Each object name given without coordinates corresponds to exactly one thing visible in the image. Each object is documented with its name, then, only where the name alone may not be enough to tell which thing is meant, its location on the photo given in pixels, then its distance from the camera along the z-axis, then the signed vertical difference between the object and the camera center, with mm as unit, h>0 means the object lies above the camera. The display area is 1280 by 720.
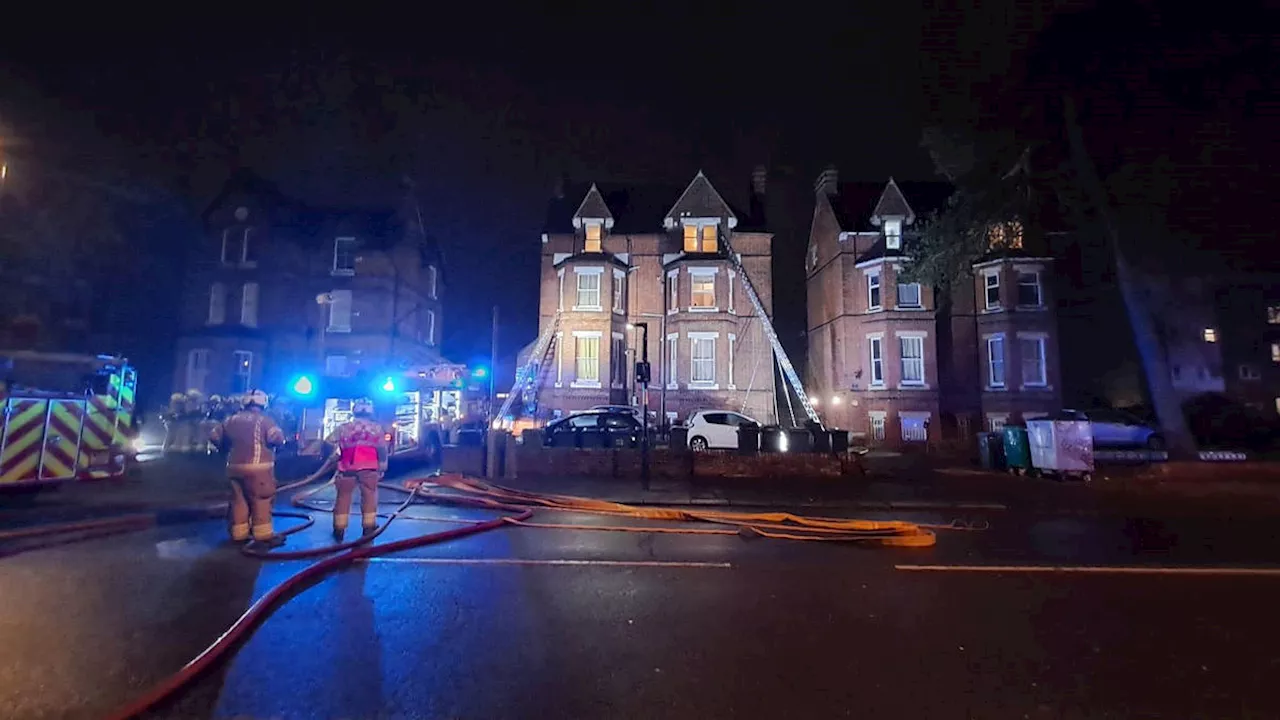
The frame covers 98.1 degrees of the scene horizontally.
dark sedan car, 17234 -611
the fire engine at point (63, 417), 9000 -102
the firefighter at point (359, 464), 7516 -718
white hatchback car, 18969 -583
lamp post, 12430 -465
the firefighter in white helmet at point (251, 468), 7000 -710
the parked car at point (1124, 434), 21141 -753
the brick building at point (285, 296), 28266 +6026
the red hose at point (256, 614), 3256 -1677
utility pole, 13648 +805
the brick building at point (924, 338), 25156 +3525
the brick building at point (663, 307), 26422 +5144
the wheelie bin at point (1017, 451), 14844 -990
